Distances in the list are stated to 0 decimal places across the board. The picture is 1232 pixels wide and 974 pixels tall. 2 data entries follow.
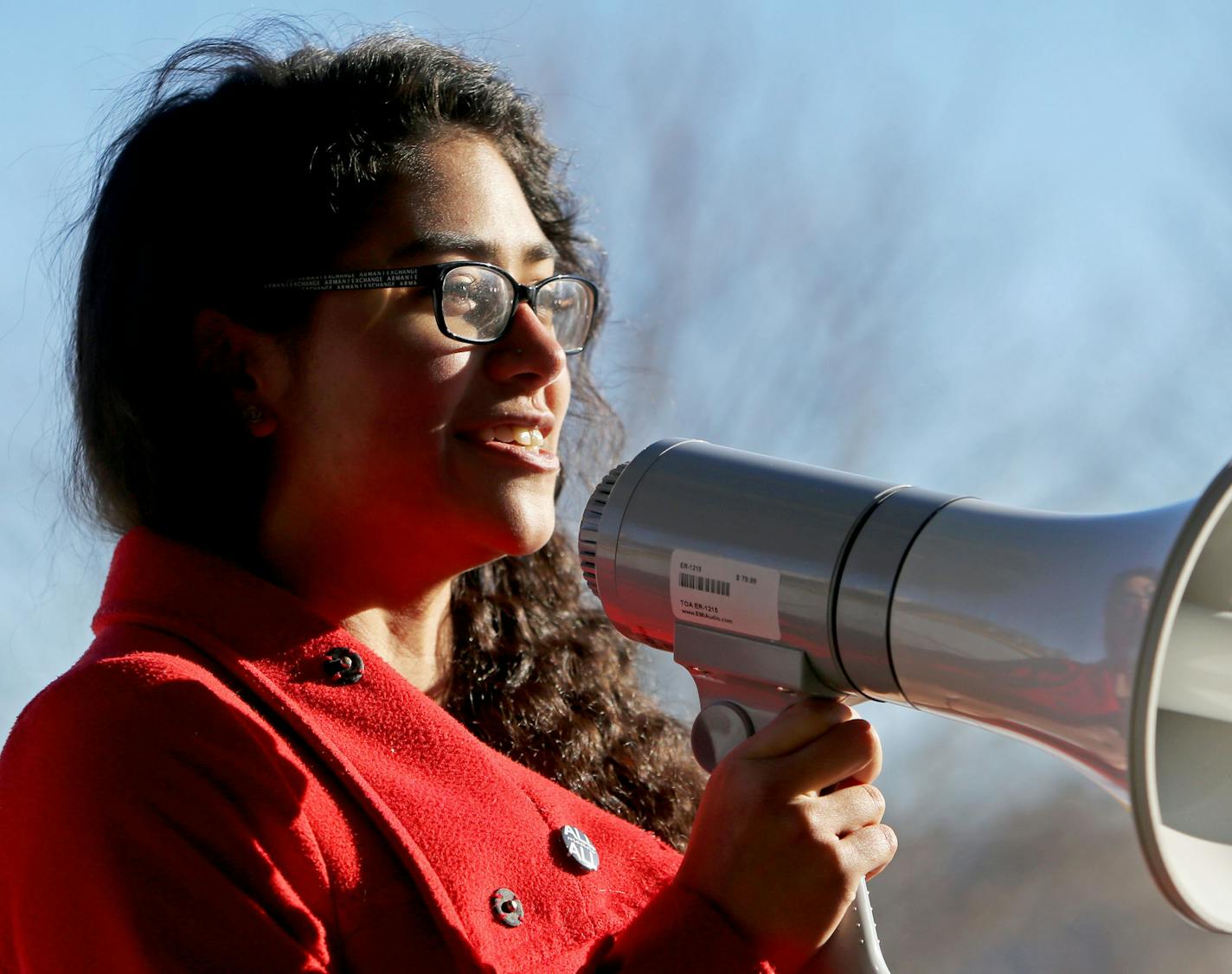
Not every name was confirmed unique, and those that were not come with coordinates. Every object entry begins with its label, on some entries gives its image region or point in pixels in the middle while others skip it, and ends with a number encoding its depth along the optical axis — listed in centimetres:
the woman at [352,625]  336
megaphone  323
